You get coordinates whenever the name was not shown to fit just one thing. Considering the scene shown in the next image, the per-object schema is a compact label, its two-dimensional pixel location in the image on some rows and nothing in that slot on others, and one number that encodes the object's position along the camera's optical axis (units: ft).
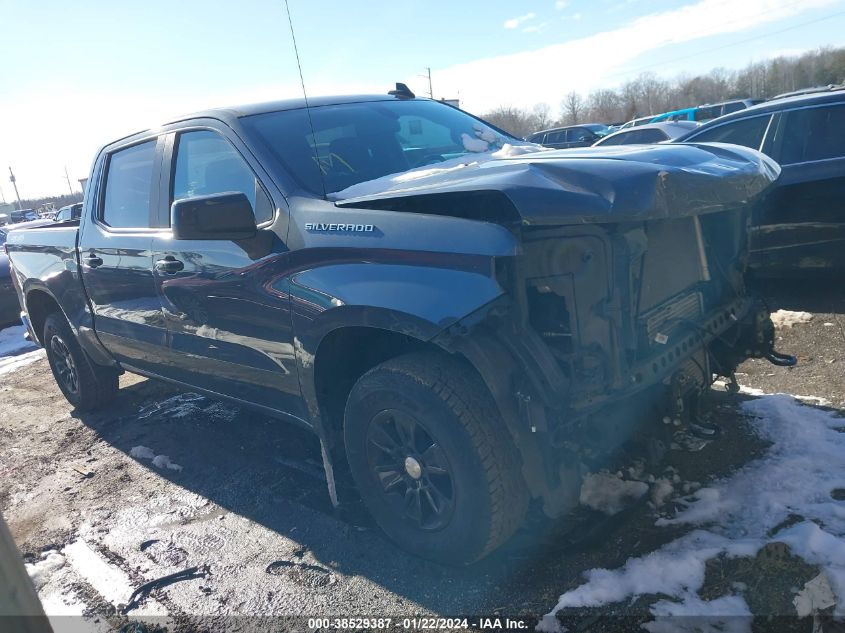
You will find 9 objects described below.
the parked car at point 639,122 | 73.82
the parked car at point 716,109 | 64.04
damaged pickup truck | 7.69
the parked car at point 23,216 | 129.78
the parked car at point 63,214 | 48.54
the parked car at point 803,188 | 16.75
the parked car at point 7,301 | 31.42
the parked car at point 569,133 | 74.54
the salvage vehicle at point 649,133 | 37.63
